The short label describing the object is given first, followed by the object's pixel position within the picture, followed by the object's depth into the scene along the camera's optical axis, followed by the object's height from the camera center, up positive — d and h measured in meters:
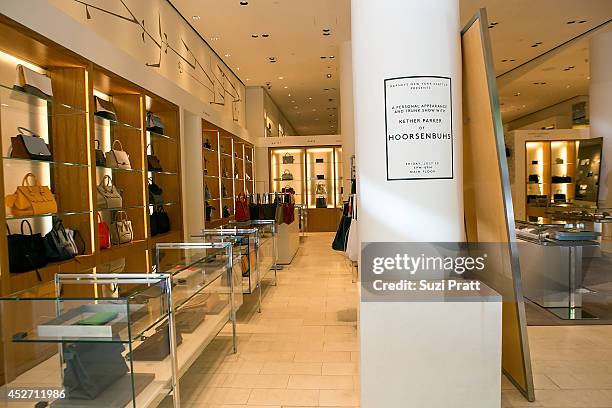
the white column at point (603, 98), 9.02 +1.79
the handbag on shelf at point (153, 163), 6.06 +0.47
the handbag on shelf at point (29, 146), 3.65 +0.45
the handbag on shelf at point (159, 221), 6.10 -0.32
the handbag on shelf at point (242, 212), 7.96 -0.29
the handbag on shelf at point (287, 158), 14.31 +1.15
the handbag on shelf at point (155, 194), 6.05 +0.05
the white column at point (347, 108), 8.97 +1.73
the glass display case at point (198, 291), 2.78 -0.67
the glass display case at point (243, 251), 4.38 -0.57
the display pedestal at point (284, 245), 8.21 -0.92
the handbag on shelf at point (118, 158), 5.00 +0.46
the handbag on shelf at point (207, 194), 8.20 +0.04
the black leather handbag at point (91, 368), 1.92 -0.72
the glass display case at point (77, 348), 1.88 -0.64
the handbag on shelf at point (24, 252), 3.46 -0.40
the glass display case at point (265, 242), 5.57 -0.62
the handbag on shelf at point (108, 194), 4.84 +0.05
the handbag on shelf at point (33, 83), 3.64 +0.99
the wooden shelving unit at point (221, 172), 8.62 +0.53
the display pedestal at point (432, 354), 2.23 -0.80
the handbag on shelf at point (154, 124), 6.06 +1.01
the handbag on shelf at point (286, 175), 14.38 +0.62
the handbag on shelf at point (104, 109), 4.91 +1.02
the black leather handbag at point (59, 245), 3.80 -0.38
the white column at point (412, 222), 2.23 -0.16
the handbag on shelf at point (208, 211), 8.36 -0.27
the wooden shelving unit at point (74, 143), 3.47 +0.56
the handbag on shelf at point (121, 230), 5.09 -0.36
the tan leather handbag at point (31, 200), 3.52 +0.01
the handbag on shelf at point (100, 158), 4.68 +0.43
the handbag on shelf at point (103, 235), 4.70 -0.37
